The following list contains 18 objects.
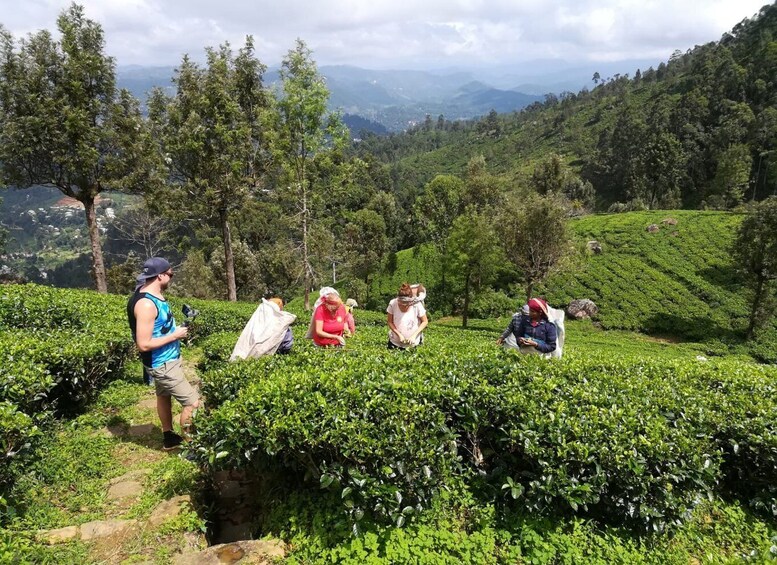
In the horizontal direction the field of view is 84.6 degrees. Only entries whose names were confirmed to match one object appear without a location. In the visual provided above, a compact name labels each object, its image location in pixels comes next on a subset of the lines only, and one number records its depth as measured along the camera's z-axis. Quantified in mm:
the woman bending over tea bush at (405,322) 8156
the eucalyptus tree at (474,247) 26484
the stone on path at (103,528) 4566
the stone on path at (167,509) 4852
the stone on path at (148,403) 8312
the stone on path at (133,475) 5801
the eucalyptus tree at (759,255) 25688
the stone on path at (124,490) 5457
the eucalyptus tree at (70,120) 16297
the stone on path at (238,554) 4297
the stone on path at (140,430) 7223
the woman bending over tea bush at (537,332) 7457
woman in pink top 7656
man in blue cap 5730
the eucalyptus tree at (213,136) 18500
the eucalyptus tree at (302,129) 16719
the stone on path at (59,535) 4391
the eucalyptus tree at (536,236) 25578
